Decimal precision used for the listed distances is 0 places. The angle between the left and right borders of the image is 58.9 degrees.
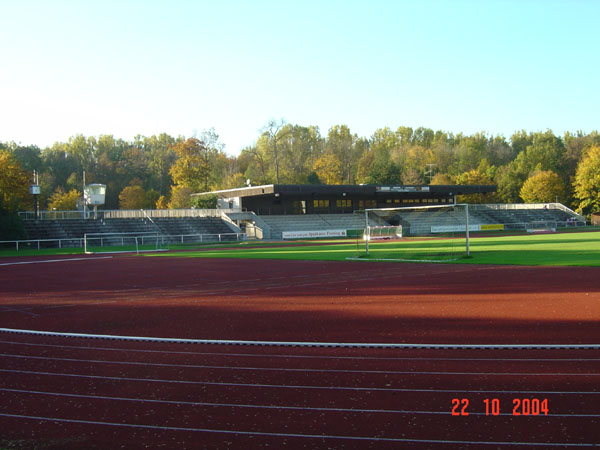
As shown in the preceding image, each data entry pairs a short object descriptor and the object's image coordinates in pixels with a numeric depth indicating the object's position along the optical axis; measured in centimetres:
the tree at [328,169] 9012
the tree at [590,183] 7950
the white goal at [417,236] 2733
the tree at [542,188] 8375
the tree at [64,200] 7362
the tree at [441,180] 8751
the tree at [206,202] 6138
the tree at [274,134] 8419
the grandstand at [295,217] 4838
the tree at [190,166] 7738
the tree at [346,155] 10112
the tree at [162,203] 8088
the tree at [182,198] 7162
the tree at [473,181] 8550
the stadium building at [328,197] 5925
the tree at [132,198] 7994
